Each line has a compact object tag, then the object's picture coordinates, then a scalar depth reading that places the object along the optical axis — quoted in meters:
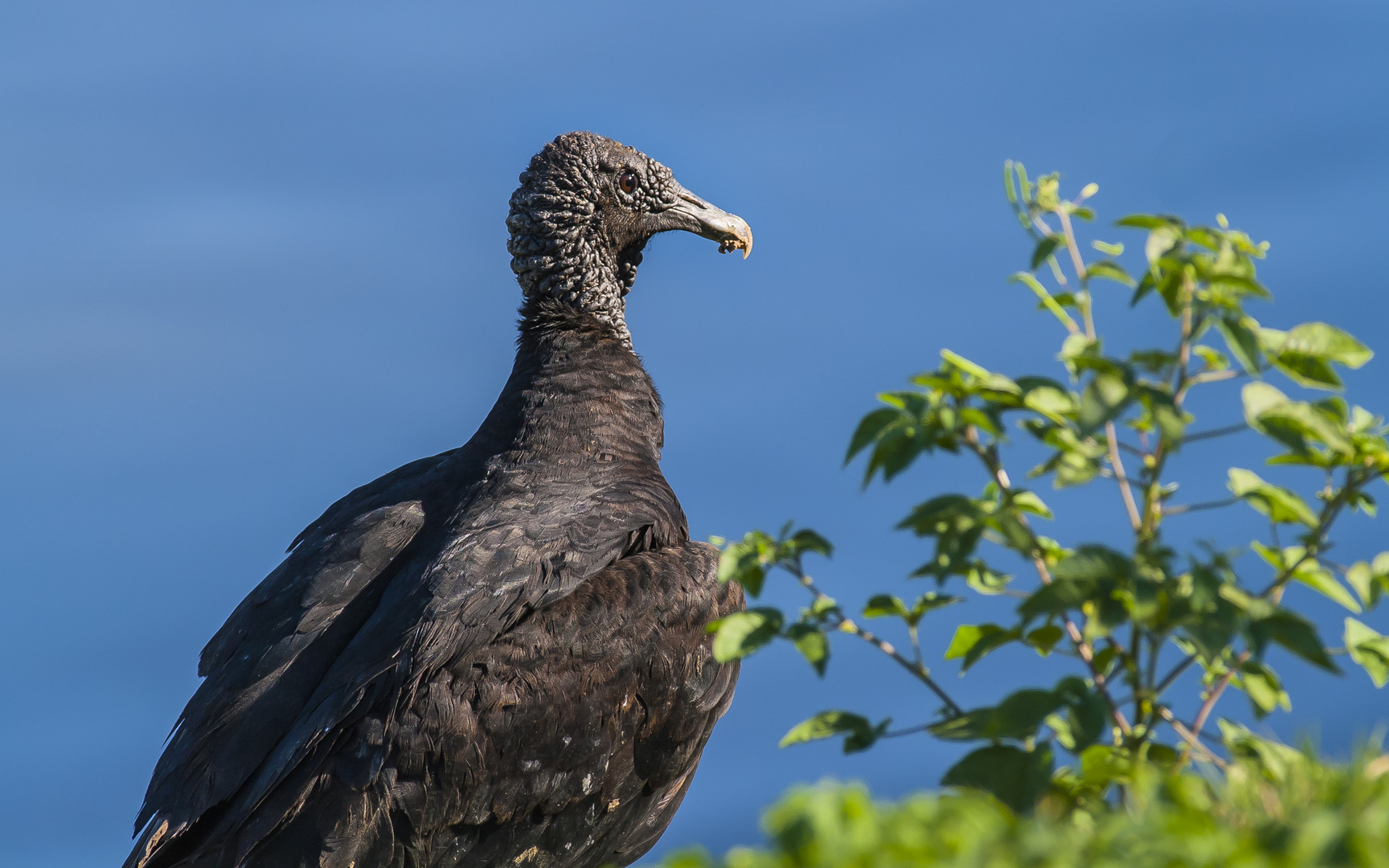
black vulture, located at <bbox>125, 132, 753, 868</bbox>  10.13
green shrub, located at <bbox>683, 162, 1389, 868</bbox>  6.80
